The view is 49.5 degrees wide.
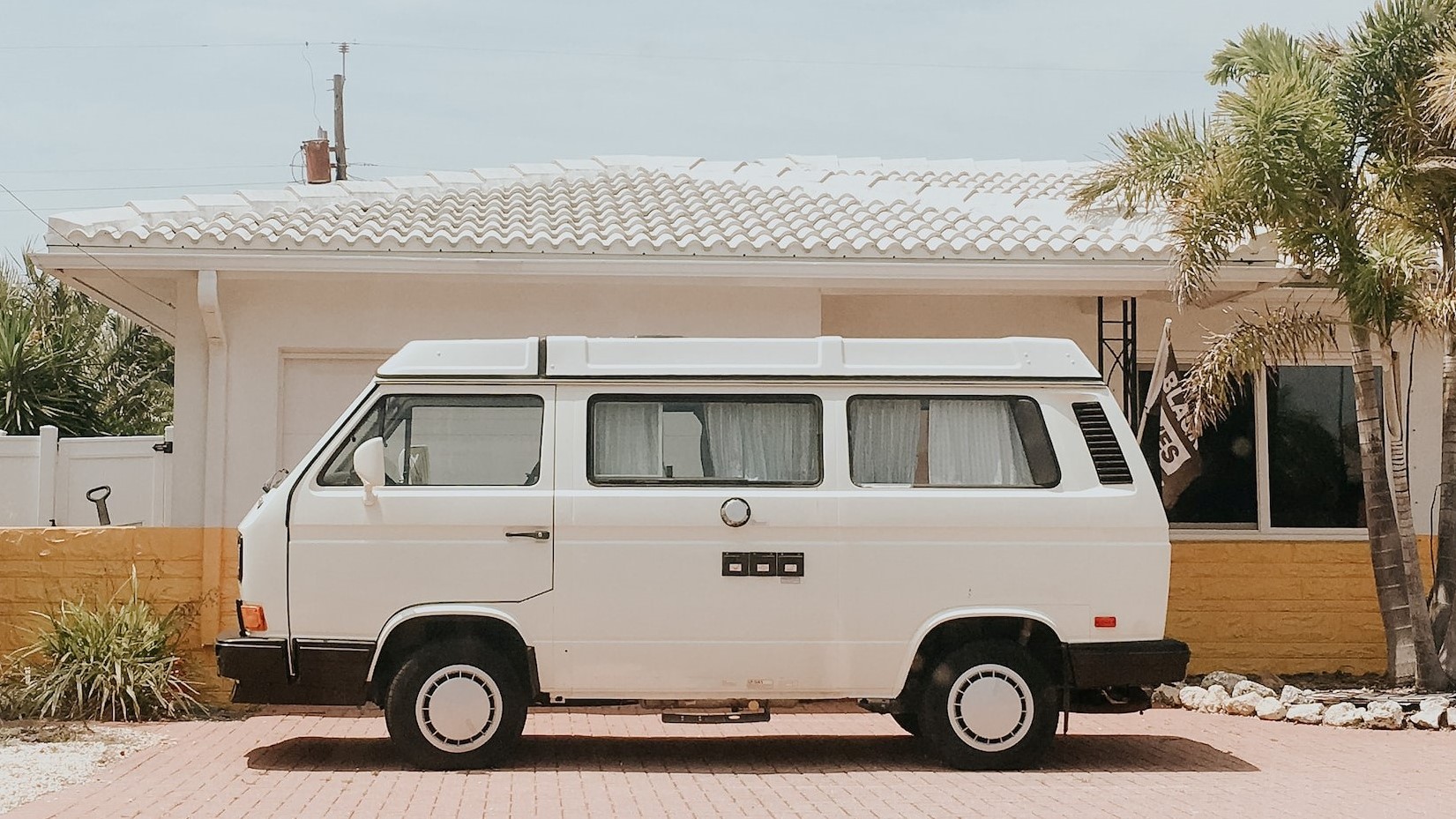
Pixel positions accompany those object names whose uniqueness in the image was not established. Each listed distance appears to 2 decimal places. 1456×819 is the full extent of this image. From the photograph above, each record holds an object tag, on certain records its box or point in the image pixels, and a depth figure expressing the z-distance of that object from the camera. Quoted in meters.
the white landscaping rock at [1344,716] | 10.05
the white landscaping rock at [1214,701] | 10.66
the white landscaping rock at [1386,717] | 9.98
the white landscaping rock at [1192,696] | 10.78
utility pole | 34.73
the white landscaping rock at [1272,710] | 10.32
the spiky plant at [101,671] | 9.95
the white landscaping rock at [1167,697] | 10.91
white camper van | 8.01
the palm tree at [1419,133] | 10.20
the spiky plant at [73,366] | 20.86
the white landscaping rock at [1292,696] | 10.43
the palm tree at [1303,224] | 10.12
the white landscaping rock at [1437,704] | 9.98
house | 11.02
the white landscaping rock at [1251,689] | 10.71
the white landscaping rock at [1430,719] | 9.91
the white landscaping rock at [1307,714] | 10.20
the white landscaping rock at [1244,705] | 10.50
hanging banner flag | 11.34
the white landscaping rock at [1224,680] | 10.98
